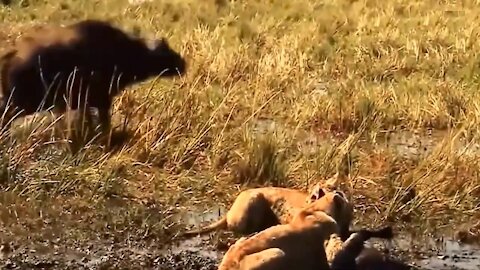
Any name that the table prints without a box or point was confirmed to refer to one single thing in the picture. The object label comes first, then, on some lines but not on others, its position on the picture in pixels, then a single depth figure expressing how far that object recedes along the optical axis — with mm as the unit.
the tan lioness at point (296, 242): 9859
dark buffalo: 15883
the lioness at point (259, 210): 12031
